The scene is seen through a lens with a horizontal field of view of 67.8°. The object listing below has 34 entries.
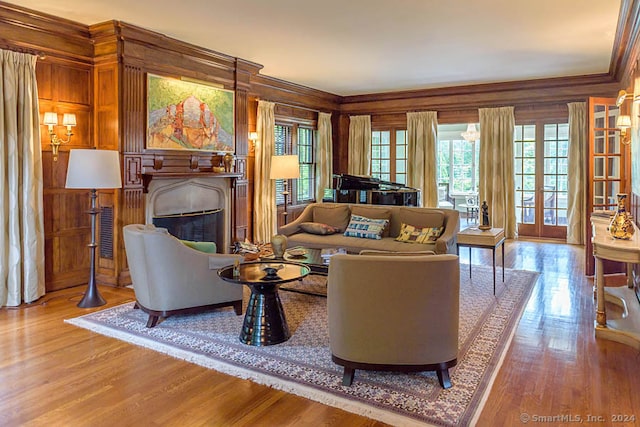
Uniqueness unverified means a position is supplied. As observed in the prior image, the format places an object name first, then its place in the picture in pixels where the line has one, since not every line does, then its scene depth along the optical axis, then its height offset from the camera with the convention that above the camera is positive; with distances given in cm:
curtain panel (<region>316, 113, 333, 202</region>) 997 +95
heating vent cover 553 -37
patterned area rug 273 -112
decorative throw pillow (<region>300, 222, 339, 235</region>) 618 -37
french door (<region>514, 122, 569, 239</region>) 881 +41
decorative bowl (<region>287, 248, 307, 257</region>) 496 -56
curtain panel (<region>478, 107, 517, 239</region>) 891 +64
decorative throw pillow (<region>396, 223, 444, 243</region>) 560 -41
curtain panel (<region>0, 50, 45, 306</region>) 466 +18
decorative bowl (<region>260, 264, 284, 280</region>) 361 -56
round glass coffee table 359 -85
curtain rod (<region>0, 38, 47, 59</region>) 465 +151
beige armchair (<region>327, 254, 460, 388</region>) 274 -66
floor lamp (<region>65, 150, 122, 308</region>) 448 +25
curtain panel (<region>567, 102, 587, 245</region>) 831 +50
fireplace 587 -11
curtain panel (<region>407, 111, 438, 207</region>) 965 +98
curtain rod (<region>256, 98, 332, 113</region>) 868 +181
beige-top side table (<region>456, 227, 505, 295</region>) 507 -42
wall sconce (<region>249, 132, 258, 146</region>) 808 +106
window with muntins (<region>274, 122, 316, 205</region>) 892 +92
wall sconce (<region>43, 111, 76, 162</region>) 497 +80
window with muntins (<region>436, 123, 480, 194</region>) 1284 +104
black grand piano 697 +11
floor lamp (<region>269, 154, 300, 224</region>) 698 +49
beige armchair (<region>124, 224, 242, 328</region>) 392 -63
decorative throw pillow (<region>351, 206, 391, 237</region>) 615 -17
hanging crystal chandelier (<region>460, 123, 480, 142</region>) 1076 +148
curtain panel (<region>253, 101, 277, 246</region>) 819 +32
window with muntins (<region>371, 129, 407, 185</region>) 1030 +99
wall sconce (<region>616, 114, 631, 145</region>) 534 +84
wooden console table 359 -87
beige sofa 555 -32
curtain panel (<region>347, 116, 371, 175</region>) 1041 +122
